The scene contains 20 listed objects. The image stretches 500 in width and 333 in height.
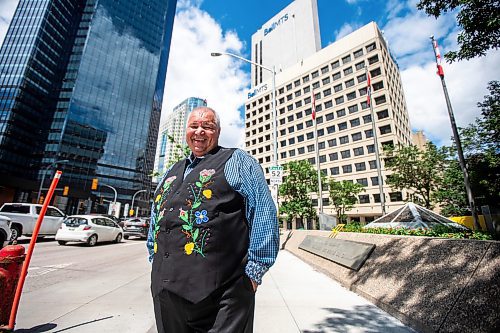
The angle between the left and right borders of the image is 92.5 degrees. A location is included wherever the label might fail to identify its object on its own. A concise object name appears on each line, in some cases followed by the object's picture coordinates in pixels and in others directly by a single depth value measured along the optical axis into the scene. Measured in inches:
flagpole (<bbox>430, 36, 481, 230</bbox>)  378.9
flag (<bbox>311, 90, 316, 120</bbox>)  793.6
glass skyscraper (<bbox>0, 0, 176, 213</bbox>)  2632.9
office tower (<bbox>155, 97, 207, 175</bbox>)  5098.4
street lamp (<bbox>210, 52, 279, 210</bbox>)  509.7
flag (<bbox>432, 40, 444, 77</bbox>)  472.1
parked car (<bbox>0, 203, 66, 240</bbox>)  427.2
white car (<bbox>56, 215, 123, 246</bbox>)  453.4
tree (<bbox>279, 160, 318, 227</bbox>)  1331.2
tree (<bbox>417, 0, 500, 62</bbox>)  225.1
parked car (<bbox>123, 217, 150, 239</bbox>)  701.9
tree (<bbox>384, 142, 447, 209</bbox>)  1013.8
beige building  1620.3
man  50.8
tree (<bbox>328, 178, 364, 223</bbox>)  1472.7
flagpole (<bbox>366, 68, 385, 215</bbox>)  765.8
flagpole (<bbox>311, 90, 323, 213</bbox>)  793.6
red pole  107.1
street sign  423.2
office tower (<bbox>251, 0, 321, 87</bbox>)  2859.3
